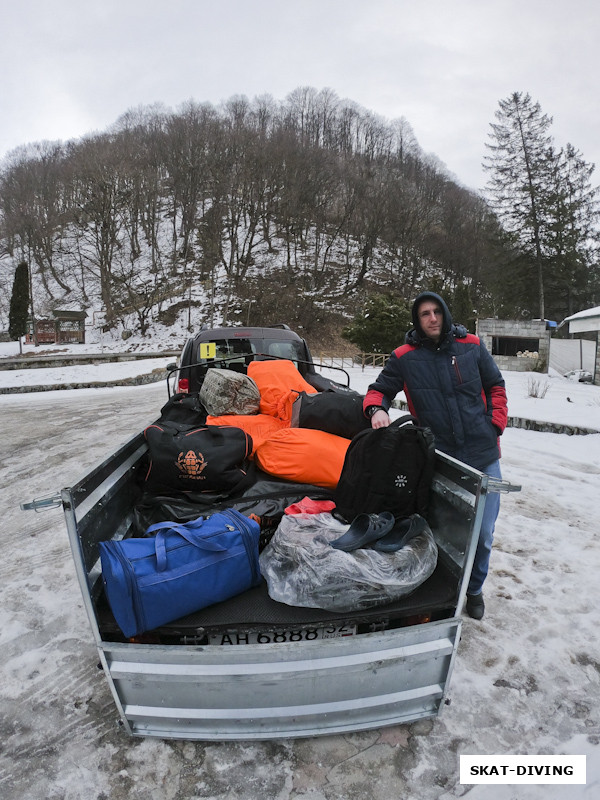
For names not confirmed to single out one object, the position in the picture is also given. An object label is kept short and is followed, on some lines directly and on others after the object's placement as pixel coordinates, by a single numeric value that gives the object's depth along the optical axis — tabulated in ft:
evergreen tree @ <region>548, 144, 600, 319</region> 101.19
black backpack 7.95
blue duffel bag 5.89
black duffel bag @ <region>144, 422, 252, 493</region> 9.17
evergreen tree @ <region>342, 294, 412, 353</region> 76.64
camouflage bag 12.54
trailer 5.82
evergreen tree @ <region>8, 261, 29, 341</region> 115.03
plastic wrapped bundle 6.29
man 9.05
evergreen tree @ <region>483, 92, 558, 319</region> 103.81
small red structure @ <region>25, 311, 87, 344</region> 114.58
